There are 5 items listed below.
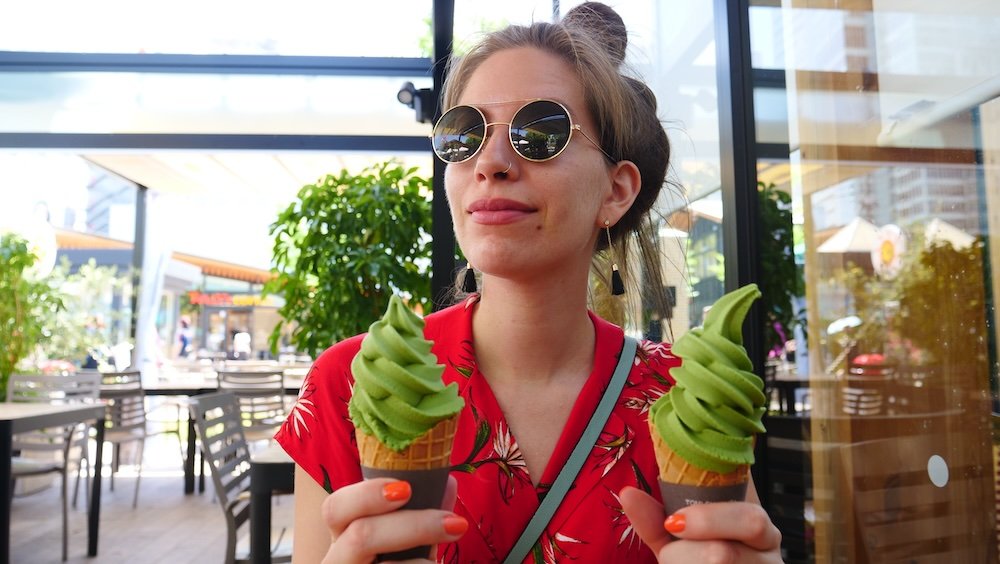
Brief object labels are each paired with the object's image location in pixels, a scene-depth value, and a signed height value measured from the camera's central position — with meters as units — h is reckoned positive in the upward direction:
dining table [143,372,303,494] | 7.58 -0.50
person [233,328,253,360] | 11.89 -0.03
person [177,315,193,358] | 11.72 +0.11
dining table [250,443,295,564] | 3.00 -0.63
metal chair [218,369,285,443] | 7.38 -0.53
